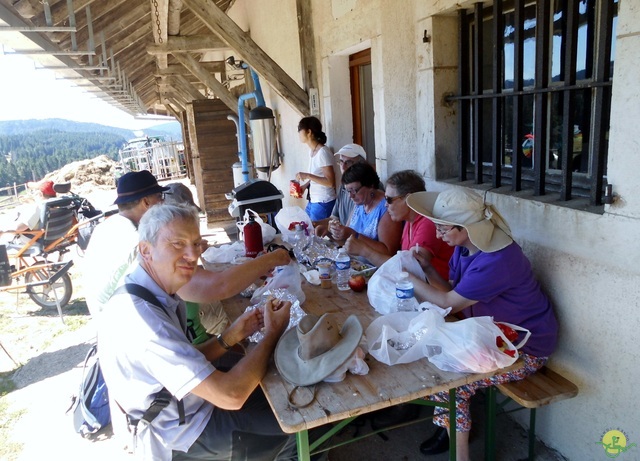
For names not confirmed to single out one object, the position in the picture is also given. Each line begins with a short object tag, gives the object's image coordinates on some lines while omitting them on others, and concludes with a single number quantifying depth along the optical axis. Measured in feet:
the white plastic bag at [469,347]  5.38
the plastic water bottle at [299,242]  9.97
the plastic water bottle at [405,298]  6.59
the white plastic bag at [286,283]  7.71
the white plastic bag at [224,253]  10.31
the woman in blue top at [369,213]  9.63
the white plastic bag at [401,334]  5.64
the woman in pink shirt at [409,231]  8.39
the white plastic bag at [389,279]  6.89
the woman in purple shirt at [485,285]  6.53
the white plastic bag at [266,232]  10.79
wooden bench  6.52
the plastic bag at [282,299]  6.60
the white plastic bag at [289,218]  11.67
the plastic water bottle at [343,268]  8.28
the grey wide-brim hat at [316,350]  5.32
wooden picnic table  4.79
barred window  6.81
